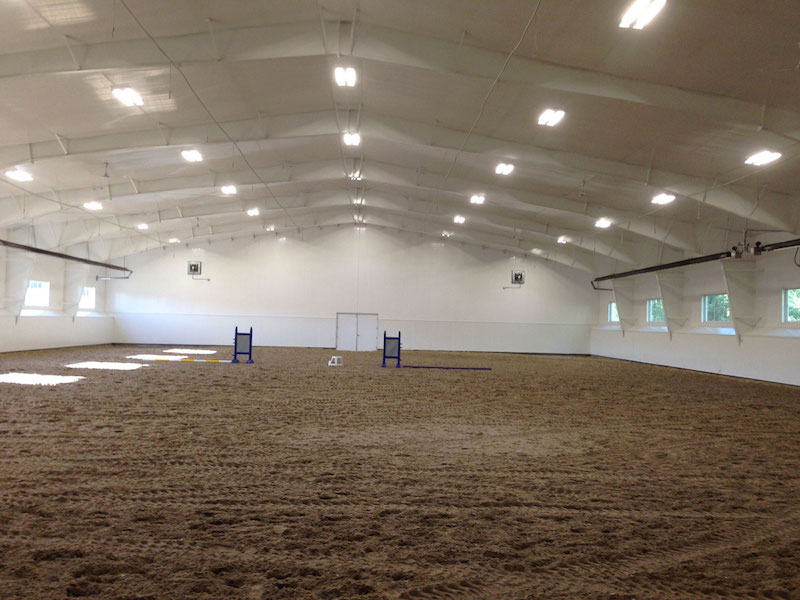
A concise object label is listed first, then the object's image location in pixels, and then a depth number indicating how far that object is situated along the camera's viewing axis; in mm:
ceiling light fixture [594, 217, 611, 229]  17380
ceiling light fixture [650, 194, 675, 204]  14247
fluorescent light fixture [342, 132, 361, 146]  13484
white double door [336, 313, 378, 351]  26047
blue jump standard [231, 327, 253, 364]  17125
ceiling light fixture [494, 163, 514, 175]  13980
